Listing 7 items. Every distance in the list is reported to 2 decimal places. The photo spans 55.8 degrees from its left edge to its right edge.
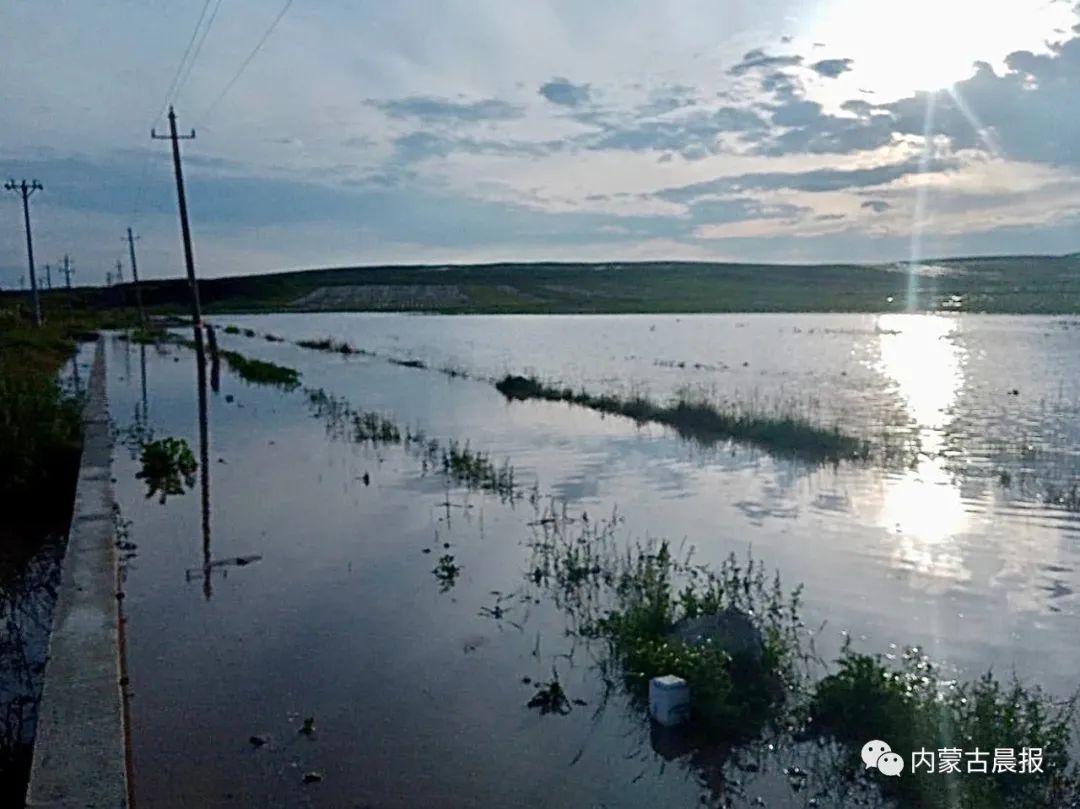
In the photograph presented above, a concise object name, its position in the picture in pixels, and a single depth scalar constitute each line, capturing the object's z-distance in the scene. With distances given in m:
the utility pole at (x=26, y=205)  57.41
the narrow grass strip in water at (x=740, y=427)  17.38
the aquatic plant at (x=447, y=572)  8.73
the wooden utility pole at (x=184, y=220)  36.31
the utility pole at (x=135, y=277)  68.26
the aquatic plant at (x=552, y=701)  6.12
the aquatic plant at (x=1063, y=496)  12.80
